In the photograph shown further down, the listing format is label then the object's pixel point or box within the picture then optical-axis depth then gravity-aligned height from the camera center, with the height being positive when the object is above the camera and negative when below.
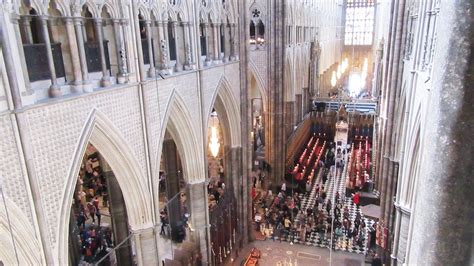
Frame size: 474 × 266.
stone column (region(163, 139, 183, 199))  13.79 -4.97
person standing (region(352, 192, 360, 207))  16.75 -7.71
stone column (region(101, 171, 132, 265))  11.10 -5.55
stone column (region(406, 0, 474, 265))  1.67 -0.60
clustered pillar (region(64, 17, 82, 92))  6.48 -0.52
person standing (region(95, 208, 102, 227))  13.90 -6.68
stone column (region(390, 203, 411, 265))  9.12 -5.25
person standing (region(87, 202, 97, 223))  14.06 -6.60
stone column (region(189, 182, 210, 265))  11.13 -5.50
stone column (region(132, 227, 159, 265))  8.48 -4.88
